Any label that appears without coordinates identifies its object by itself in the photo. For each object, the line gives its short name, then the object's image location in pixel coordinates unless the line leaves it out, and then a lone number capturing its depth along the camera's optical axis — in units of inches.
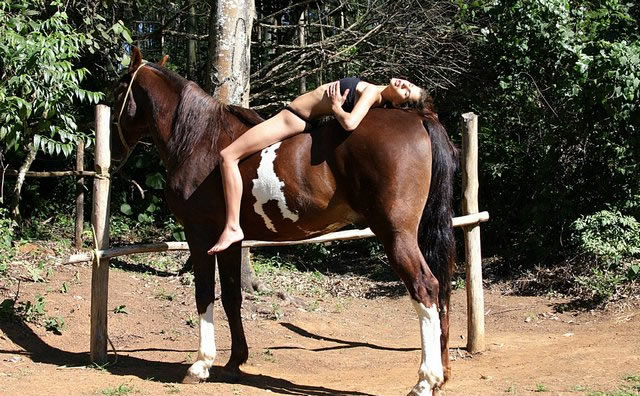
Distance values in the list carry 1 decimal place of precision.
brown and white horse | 174.1
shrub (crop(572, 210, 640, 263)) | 315.0
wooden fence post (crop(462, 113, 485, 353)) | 238.8
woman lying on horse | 185.8
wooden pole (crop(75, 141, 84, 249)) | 354.9
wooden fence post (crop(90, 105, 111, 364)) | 215.3
